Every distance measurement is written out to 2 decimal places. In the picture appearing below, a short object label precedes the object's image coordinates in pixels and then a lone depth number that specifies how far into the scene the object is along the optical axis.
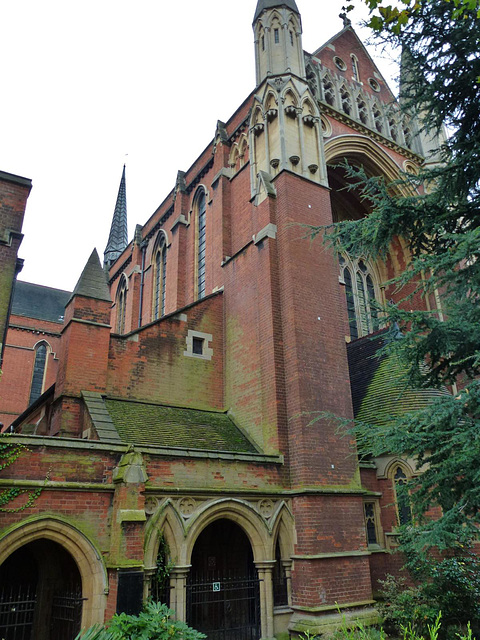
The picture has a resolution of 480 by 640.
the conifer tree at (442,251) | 7.39
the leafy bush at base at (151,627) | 8.04
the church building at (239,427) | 9.40
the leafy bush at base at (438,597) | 10.32
